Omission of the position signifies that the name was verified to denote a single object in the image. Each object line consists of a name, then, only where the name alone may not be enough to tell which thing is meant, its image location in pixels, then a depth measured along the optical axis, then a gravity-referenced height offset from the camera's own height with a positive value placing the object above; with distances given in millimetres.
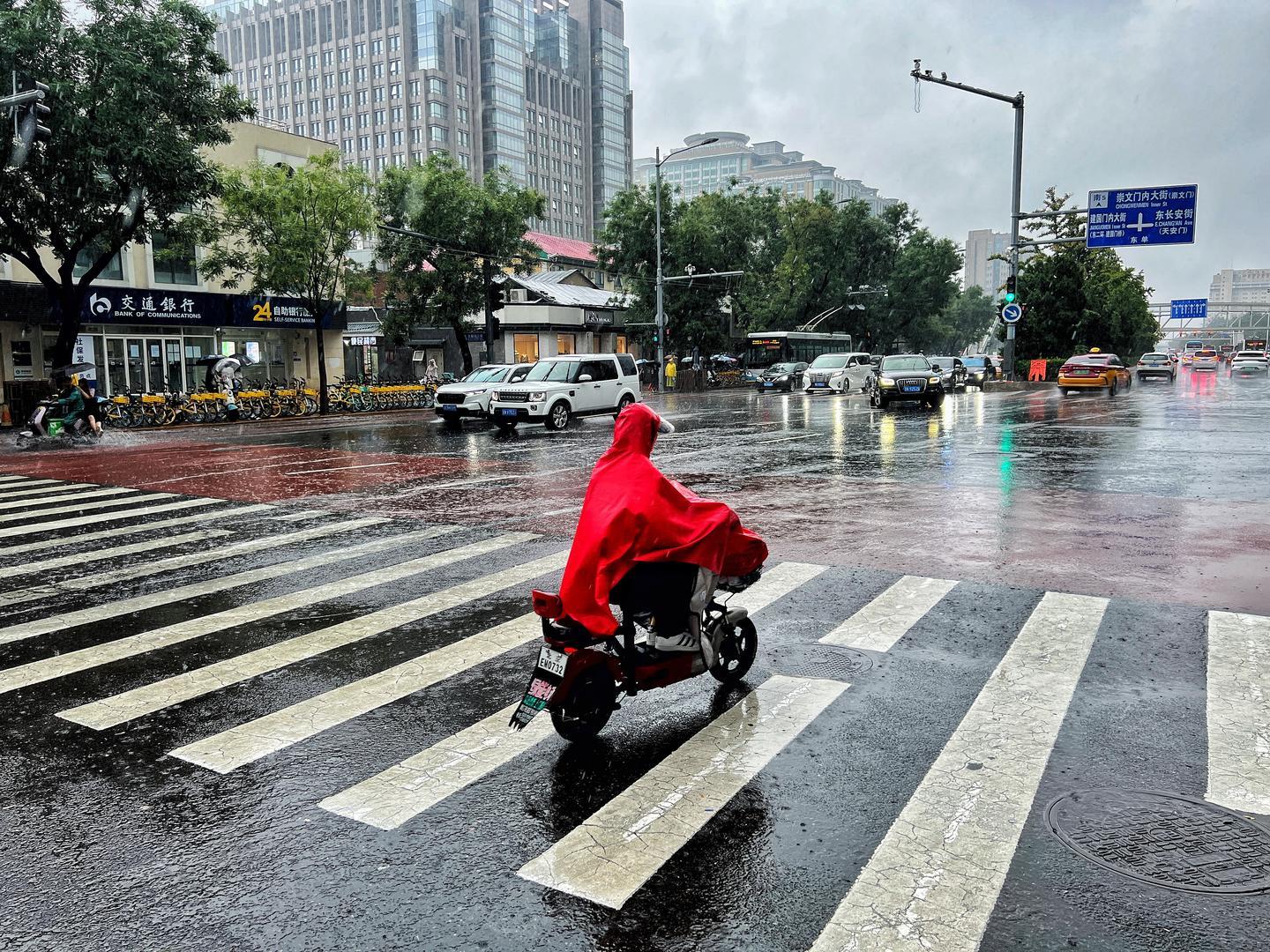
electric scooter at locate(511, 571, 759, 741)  4293 -1421
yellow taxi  38406 -487
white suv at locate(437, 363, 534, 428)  26328 -686
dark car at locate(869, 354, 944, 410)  31172 -664
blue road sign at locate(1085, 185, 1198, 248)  34875 +5304
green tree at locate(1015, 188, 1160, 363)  54406 +3991
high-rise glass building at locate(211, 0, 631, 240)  120750 +39082
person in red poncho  4305 -825
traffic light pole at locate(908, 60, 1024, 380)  28953 +7303
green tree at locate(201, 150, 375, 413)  31781 +5046
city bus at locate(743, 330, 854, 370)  59756 +1142
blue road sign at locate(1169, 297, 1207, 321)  98062 +5404
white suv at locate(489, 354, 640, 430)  24016 -600
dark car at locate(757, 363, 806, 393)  52531 -653
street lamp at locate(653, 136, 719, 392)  46250 +1816
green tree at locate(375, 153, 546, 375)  40562 +5757
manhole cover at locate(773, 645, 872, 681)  5422 -1728
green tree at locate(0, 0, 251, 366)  22219 +6075
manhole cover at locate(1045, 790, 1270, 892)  3303 -1763
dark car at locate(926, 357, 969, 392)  45969 -414
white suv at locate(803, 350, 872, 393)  43406 -395
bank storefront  29691 +1435
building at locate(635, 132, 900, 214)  181212 +35733
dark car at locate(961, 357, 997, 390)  50344 -354
